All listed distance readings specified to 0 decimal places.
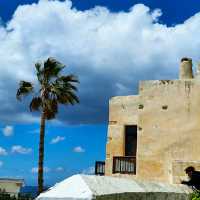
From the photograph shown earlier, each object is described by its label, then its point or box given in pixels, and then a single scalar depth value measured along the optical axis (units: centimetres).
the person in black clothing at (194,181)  830
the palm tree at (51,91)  2569
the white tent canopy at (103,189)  493
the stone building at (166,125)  1831
